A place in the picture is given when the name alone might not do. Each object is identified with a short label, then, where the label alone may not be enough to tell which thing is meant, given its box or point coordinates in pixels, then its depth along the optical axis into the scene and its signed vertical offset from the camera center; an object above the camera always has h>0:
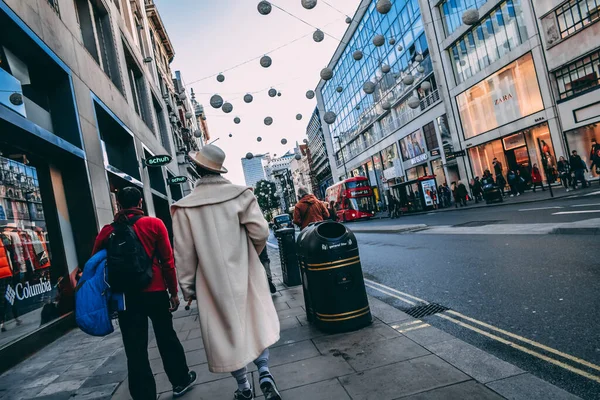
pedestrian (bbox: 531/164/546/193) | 21.47 -0.84
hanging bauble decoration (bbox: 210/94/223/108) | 14.36 +4.48
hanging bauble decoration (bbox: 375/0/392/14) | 10.42 +4.78
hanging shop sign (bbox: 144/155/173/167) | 12.02 +2.35
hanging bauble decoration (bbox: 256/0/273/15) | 10.12 +5.22
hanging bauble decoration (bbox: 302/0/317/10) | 10.00 +4.98
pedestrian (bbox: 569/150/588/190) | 16.12 -0.74
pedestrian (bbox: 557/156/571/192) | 17.34 -0.72
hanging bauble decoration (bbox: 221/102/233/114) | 14.16 +4.08
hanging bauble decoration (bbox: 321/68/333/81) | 13.01 +4.17
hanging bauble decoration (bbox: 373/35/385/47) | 12.33 +4.61
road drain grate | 4.64 -1.49
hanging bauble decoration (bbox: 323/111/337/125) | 16.72 +3.55
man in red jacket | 2.95 -0.52
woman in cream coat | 2.74 -0.34
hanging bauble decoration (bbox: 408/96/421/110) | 20.79 +4.24
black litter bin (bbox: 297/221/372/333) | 4.13 -0.83
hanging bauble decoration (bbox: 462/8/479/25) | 11.49 +4.43
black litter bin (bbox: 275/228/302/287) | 7.42 -0.82
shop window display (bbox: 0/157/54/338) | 5.08 +0.27
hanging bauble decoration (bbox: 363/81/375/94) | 15.60 +4.11
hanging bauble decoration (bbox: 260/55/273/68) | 12.15 +4.64
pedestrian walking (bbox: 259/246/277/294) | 7.08 -0.89
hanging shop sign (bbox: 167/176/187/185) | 16.83 +2.32
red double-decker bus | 31.52 -0.13
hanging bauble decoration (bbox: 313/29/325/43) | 11.79 +4.91
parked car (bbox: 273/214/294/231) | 36.00 -0.45
